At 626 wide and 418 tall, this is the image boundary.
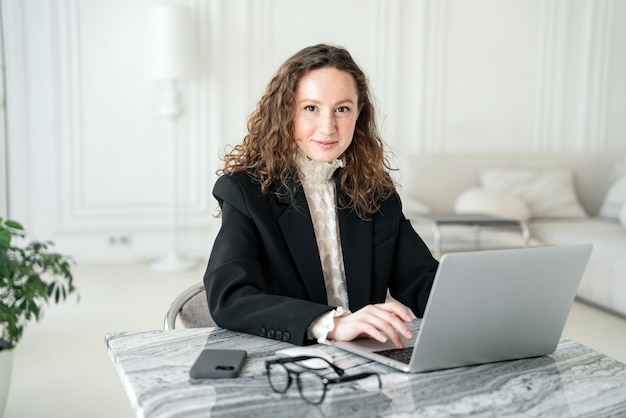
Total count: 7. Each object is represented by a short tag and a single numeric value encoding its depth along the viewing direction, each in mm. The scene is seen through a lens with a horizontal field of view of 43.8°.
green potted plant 2252
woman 1732
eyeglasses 1154
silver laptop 1180
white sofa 4969
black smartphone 1200
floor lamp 5094
